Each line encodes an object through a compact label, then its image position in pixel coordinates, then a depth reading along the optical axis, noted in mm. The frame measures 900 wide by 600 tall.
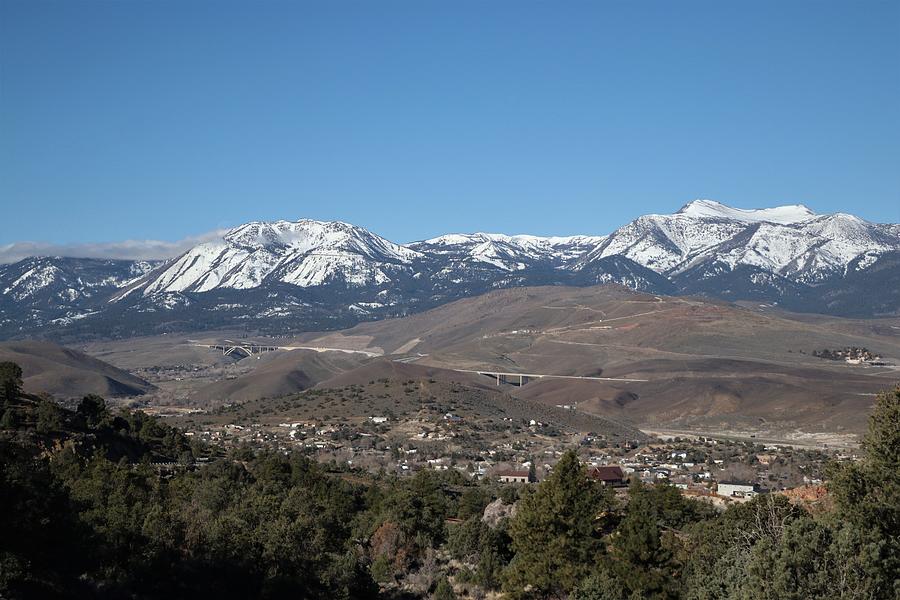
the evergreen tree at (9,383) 61303
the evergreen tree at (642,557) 33156
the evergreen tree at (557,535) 34844
